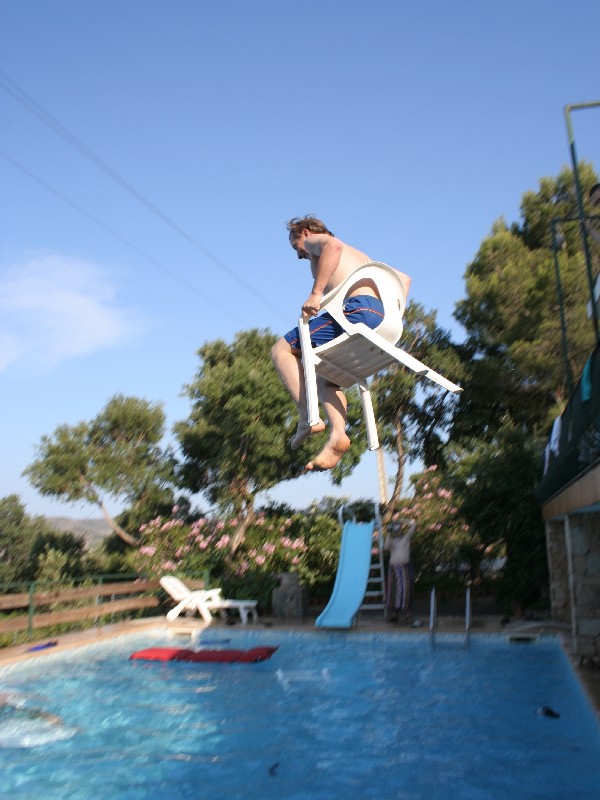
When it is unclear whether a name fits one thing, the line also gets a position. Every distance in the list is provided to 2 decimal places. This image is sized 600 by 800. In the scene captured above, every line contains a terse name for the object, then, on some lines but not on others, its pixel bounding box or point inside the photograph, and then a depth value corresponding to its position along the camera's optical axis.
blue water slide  9.86
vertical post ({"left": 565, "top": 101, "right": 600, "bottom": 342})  6.69
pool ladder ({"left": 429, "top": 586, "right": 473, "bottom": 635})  8.76
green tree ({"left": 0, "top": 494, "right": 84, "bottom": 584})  17.33
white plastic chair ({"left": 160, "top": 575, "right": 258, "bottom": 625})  10.93
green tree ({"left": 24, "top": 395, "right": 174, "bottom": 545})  15.27
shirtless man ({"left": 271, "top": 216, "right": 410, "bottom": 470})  2.82
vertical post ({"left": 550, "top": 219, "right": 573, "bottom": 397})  9.46
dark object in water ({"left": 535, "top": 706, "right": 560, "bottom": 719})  5.24
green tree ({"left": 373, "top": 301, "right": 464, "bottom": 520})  15.08
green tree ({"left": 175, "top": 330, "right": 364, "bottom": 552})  12.79
